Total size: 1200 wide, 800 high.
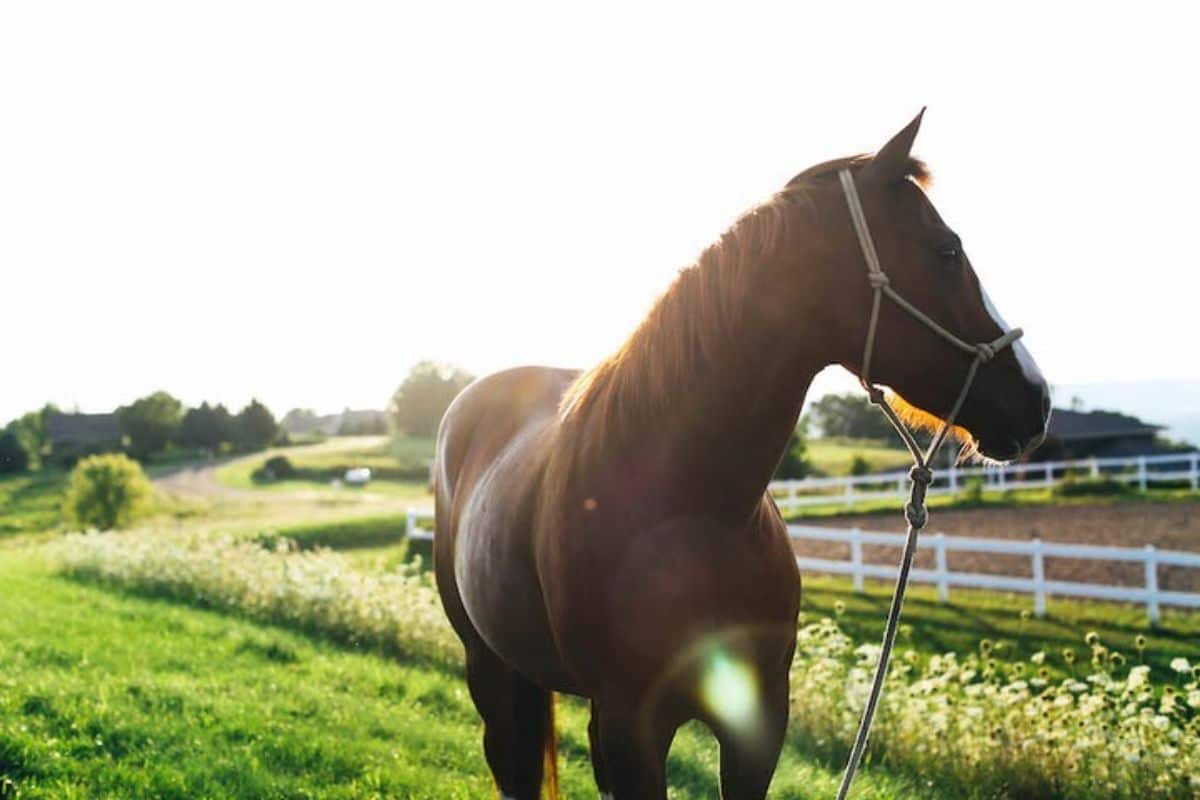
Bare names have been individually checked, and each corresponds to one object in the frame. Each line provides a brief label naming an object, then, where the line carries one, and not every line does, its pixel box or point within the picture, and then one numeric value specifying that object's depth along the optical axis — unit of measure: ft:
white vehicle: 152.46
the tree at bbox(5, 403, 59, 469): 192.03
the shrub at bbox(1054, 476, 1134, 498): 76.79
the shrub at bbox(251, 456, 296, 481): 168.76
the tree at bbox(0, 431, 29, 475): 169.69
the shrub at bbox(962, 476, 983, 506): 74.71
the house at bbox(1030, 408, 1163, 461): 129.70
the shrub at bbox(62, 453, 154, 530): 86.48
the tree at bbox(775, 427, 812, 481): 102.27
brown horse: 7.56
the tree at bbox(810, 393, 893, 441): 188.34
